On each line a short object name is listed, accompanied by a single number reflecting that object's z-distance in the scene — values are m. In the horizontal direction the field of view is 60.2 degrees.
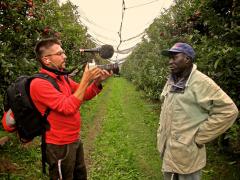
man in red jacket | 2.06
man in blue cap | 2.17
